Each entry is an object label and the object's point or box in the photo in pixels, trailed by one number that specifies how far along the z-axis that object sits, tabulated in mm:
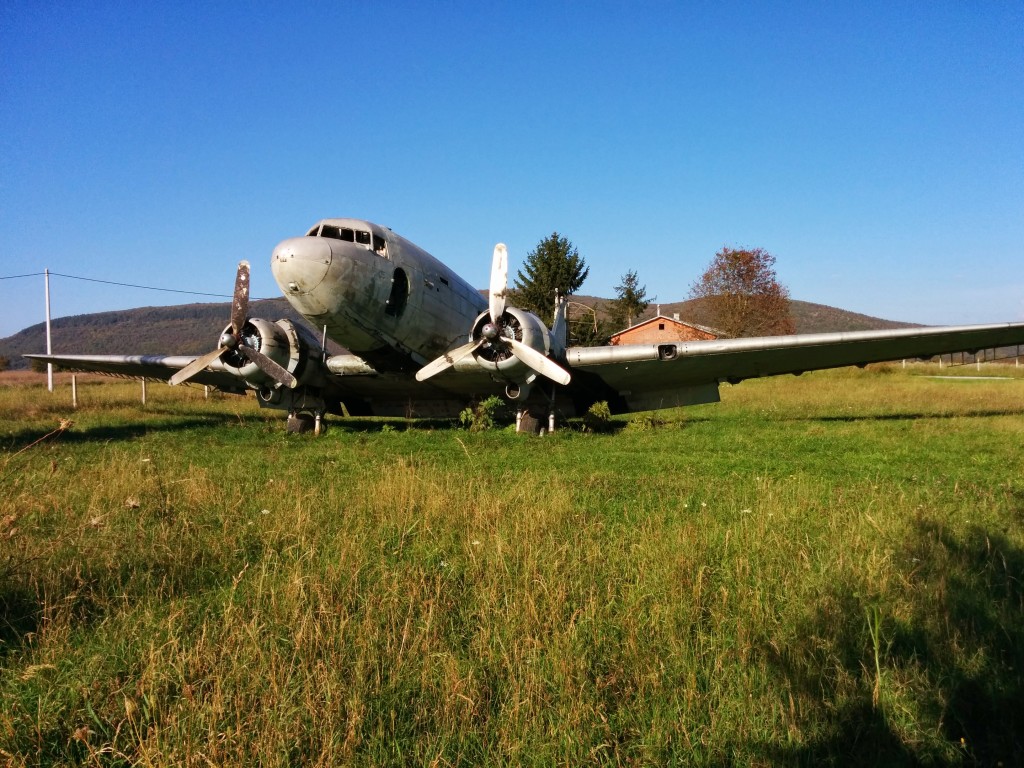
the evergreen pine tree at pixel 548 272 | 55656
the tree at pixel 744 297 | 58188
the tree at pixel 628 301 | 60688
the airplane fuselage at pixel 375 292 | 12672
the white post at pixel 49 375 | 27369
